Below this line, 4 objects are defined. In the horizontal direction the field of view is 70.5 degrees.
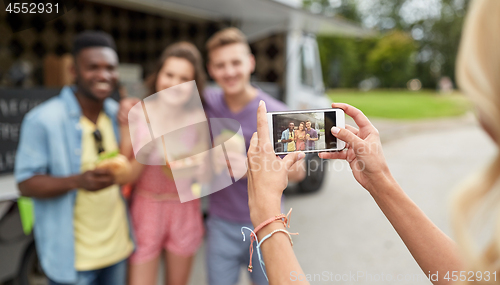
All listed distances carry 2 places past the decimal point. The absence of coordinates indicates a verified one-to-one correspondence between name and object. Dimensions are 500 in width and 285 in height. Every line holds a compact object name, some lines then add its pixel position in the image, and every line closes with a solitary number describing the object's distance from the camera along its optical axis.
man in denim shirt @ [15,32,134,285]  1.59
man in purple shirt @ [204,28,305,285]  1.59
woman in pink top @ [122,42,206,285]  1.76
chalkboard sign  2.66
